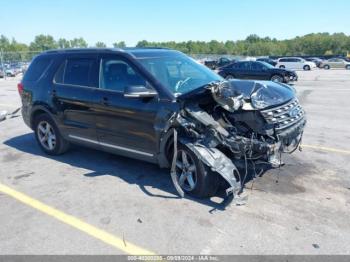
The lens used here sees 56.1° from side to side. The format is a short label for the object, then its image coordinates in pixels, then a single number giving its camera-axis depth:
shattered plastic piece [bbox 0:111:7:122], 9.79
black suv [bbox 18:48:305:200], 4.05
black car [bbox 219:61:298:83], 20.06
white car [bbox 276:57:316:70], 41.09
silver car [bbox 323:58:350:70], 44.90
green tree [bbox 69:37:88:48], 103.22
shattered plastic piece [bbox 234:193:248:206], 3.96
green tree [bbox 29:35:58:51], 114.00
